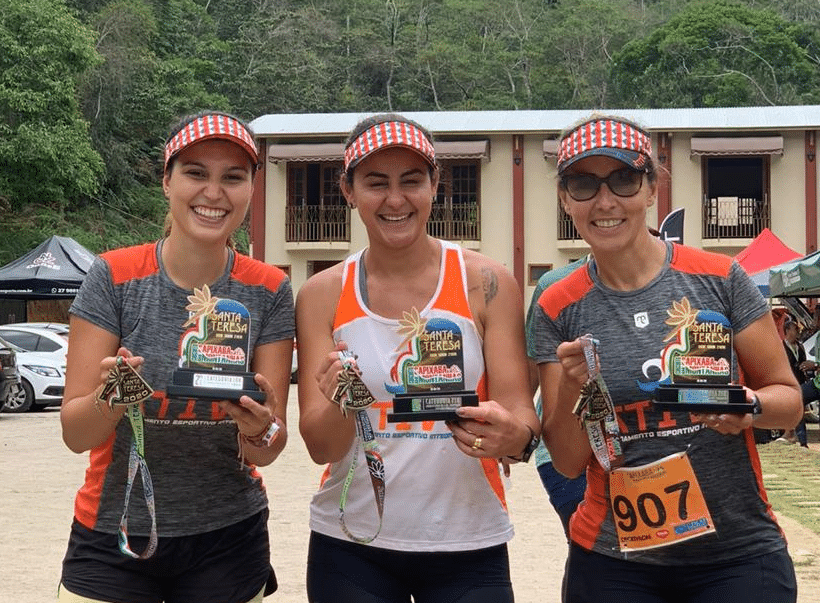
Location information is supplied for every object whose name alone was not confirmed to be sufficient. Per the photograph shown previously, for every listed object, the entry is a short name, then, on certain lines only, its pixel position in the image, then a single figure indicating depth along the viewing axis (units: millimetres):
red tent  22125
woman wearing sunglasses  3350
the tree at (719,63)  57656
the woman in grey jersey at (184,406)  3473
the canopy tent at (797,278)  14477
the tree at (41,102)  37562
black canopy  27156
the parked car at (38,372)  21734
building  36250
